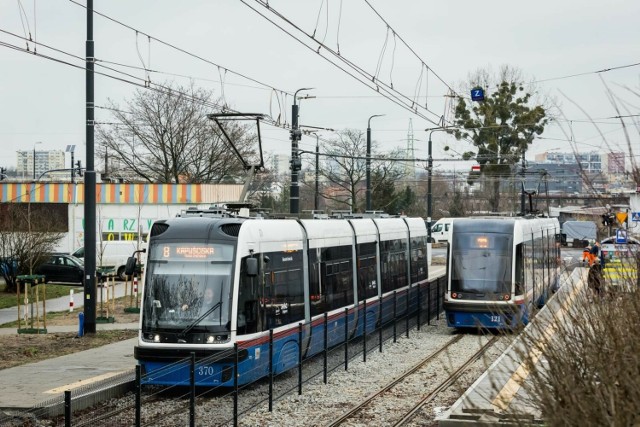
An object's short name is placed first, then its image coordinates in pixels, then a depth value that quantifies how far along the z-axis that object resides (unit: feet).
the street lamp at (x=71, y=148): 241.24
